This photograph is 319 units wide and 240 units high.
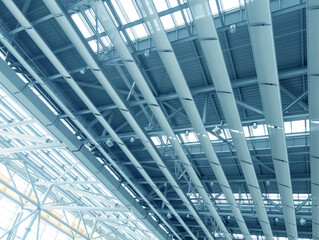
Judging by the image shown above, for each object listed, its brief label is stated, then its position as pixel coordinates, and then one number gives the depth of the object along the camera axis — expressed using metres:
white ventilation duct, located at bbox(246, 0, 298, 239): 7.94
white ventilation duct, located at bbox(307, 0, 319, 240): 7.34
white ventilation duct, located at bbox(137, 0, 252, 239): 9.12
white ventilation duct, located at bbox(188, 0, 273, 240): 8.48
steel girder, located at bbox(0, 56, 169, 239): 14.18
